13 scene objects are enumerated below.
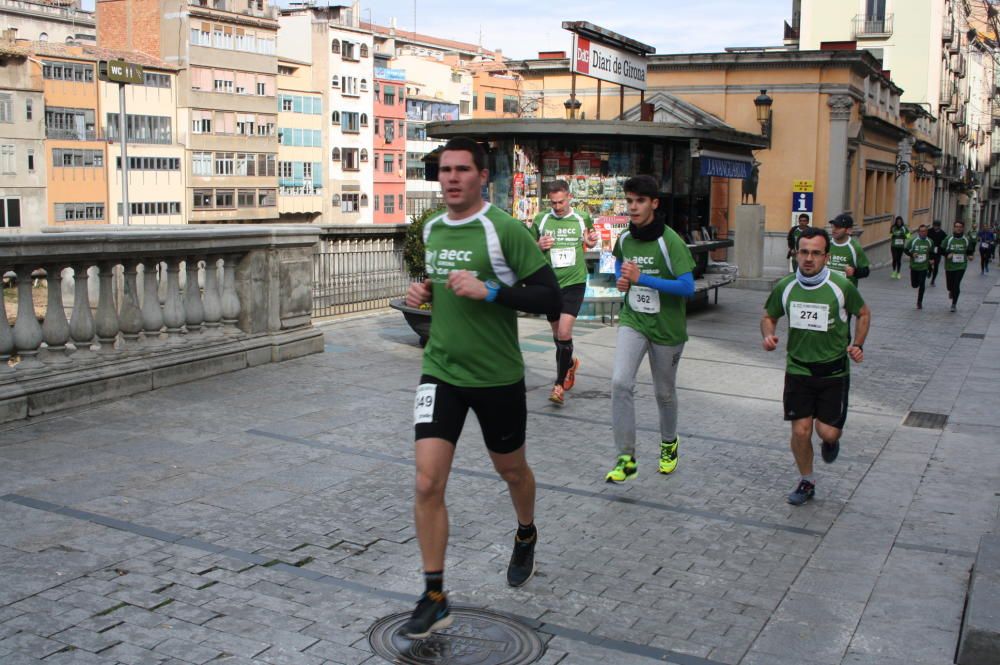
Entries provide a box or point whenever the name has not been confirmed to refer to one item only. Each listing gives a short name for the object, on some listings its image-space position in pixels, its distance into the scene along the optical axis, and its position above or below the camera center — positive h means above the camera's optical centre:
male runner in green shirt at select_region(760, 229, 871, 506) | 6.78 -0.85
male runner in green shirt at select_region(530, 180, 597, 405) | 9.63 -0.41
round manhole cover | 4.35 -1.78
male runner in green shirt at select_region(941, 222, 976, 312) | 20.47 -0.81
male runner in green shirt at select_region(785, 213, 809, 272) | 23.97 -0.40
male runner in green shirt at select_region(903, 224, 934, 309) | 21.48 -0.87
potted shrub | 12.05 -0.67
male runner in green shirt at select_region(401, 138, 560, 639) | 4.64 -0.45
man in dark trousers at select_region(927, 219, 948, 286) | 24.12 -0.57
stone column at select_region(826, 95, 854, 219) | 31.94 +1.82
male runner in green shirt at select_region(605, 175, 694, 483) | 7.09 -0.69
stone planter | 11.95 -1.22
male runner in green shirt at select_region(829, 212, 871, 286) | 11.83 -0.44
